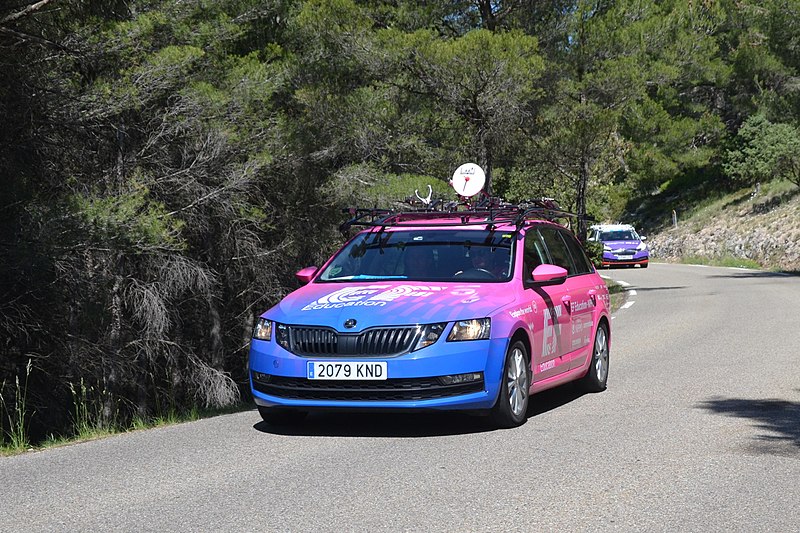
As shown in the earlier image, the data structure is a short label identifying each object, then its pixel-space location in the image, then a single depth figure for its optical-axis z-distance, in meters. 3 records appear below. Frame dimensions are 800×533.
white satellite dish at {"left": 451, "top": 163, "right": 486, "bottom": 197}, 17.95
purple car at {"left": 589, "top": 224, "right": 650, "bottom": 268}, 46.69
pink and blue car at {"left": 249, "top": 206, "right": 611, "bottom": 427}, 8.12
